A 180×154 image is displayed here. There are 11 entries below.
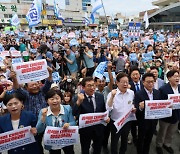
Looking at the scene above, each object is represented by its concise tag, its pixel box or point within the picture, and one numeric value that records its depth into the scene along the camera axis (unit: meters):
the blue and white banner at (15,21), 10.74
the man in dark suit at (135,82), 2.50
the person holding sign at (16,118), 1.68
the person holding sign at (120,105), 2.01
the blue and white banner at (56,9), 11.55
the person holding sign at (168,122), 2.24
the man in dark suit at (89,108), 1.95
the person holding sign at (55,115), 1.74
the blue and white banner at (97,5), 6.19
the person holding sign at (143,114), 2.10
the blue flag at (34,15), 6.82
